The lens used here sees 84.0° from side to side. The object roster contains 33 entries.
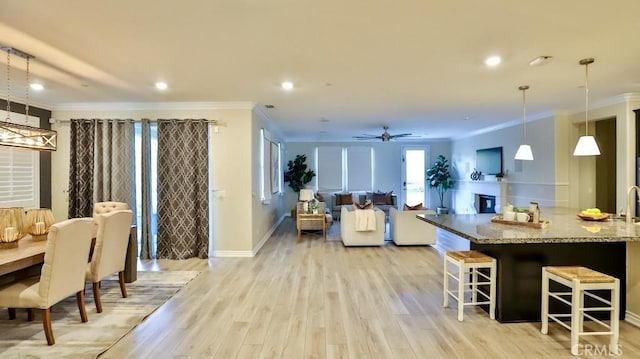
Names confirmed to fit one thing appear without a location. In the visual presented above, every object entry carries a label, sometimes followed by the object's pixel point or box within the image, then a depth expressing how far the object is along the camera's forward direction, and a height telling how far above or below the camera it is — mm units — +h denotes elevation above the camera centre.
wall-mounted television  8578 +457
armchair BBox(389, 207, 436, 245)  6688 -988
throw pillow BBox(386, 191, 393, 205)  10680 -582
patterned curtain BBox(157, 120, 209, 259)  5734 -113
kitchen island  3227 -769
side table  7836 -981
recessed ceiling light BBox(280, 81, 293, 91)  4586 +1238
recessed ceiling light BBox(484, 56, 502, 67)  3637 +1236
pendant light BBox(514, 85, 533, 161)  4586 +358
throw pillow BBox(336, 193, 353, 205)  10789 -614
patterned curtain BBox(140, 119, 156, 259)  5742 -218
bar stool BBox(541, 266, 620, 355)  2678 -876
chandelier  3354 +442
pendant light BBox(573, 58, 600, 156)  3733 +351
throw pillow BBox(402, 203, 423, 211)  6840 -565
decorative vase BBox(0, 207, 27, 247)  3102 -427
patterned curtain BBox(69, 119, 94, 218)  5719 +164
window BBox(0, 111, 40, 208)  4980 +48
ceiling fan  8338 +1137
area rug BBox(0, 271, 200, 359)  2795 -1332
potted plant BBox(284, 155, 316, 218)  11328 +156
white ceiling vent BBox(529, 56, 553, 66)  3615 +1228
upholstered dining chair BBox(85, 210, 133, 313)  3523 -728
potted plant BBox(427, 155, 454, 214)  11328 +71
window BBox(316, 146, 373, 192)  11867 +329
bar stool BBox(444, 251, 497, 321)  3260 -800
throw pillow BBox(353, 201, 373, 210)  6815 -528
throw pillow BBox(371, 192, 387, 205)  10695 -583
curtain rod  5773 +977
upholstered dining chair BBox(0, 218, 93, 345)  2809 -812
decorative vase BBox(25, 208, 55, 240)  3484 -438
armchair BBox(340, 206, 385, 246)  6707 -1061
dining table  2693 -610
